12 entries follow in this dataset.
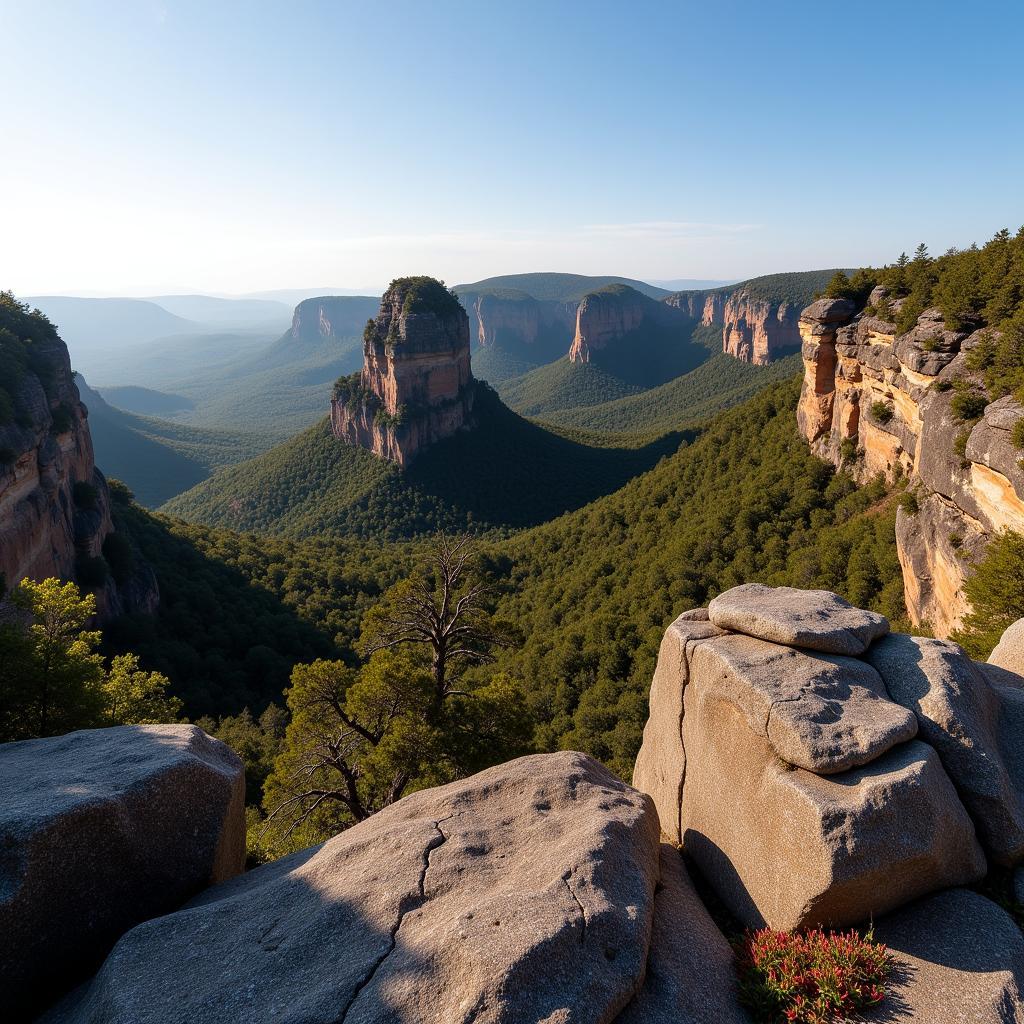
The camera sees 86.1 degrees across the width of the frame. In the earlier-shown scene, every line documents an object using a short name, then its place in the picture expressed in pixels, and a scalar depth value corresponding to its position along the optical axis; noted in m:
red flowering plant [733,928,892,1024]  6.03
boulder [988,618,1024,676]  10.82
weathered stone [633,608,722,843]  10.33
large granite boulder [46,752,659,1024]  5.64
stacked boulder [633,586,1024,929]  7.03
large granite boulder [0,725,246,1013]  7.21
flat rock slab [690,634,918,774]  7.57
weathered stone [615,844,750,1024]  6.02
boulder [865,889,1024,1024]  5.89
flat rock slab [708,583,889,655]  9.20
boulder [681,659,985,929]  6.93
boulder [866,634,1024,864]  7.62
